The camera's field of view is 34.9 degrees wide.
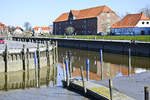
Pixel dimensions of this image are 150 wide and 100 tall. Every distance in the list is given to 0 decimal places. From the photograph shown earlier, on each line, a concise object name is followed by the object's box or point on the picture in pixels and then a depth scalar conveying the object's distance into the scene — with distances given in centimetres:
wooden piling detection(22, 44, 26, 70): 3055
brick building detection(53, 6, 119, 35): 9712
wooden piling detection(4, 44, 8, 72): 2895
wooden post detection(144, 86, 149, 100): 1205
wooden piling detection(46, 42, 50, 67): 3438
